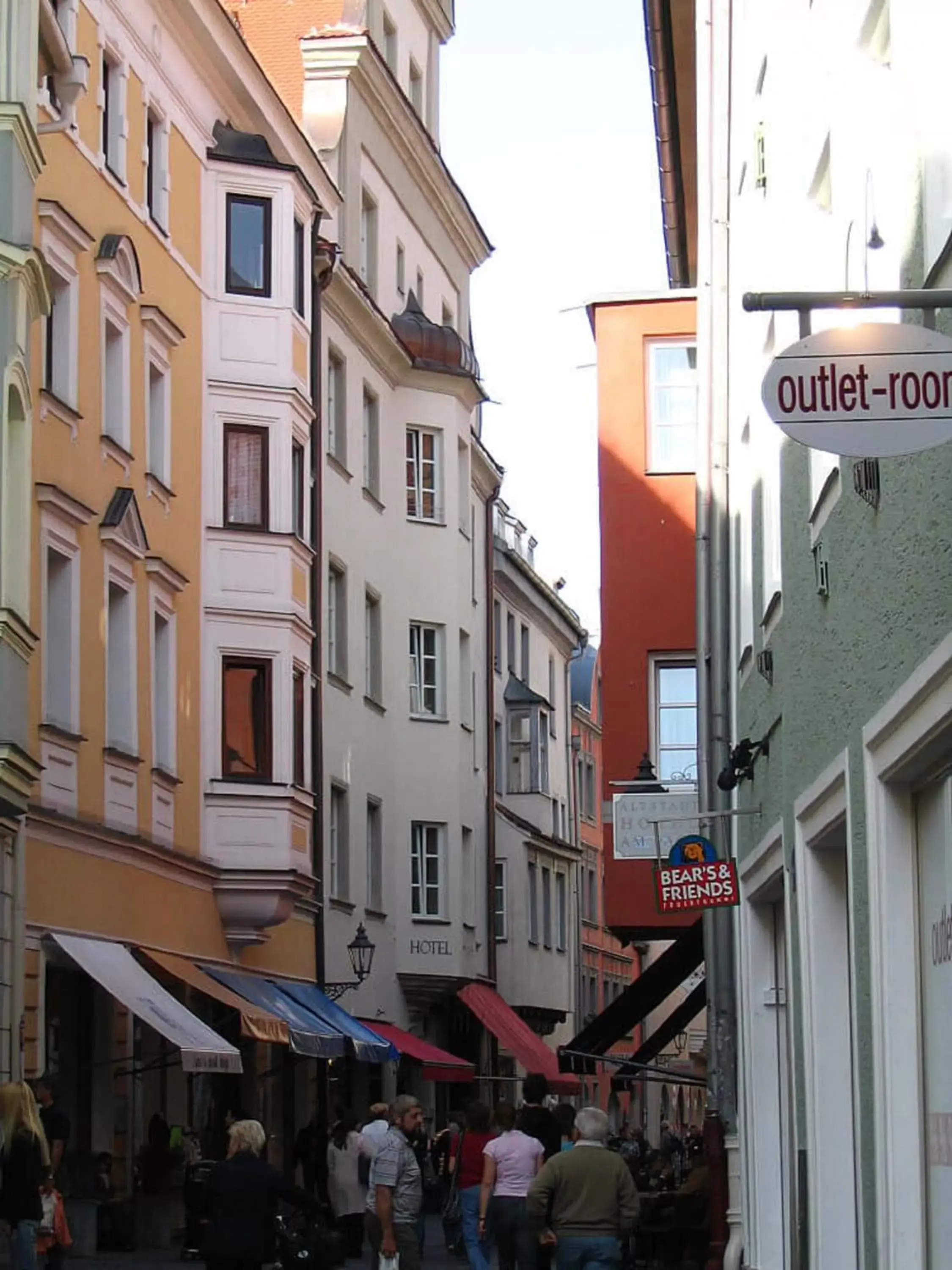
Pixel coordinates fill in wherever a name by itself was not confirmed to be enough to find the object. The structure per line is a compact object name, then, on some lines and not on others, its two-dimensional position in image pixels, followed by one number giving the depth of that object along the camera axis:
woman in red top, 18.80
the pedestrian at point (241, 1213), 13.48
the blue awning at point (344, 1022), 32.94
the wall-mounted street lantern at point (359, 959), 34.81
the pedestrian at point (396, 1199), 16.73
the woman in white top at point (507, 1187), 17.00
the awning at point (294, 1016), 29.33
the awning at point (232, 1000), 26.86
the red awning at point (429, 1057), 38.31
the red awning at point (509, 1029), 43.88
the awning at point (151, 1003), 23.33
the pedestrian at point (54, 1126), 19.34
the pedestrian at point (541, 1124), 18.12
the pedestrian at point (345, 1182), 27.30
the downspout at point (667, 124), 22.45
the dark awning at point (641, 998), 23.41
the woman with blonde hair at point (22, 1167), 16.08
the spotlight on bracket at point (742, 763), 14.57
